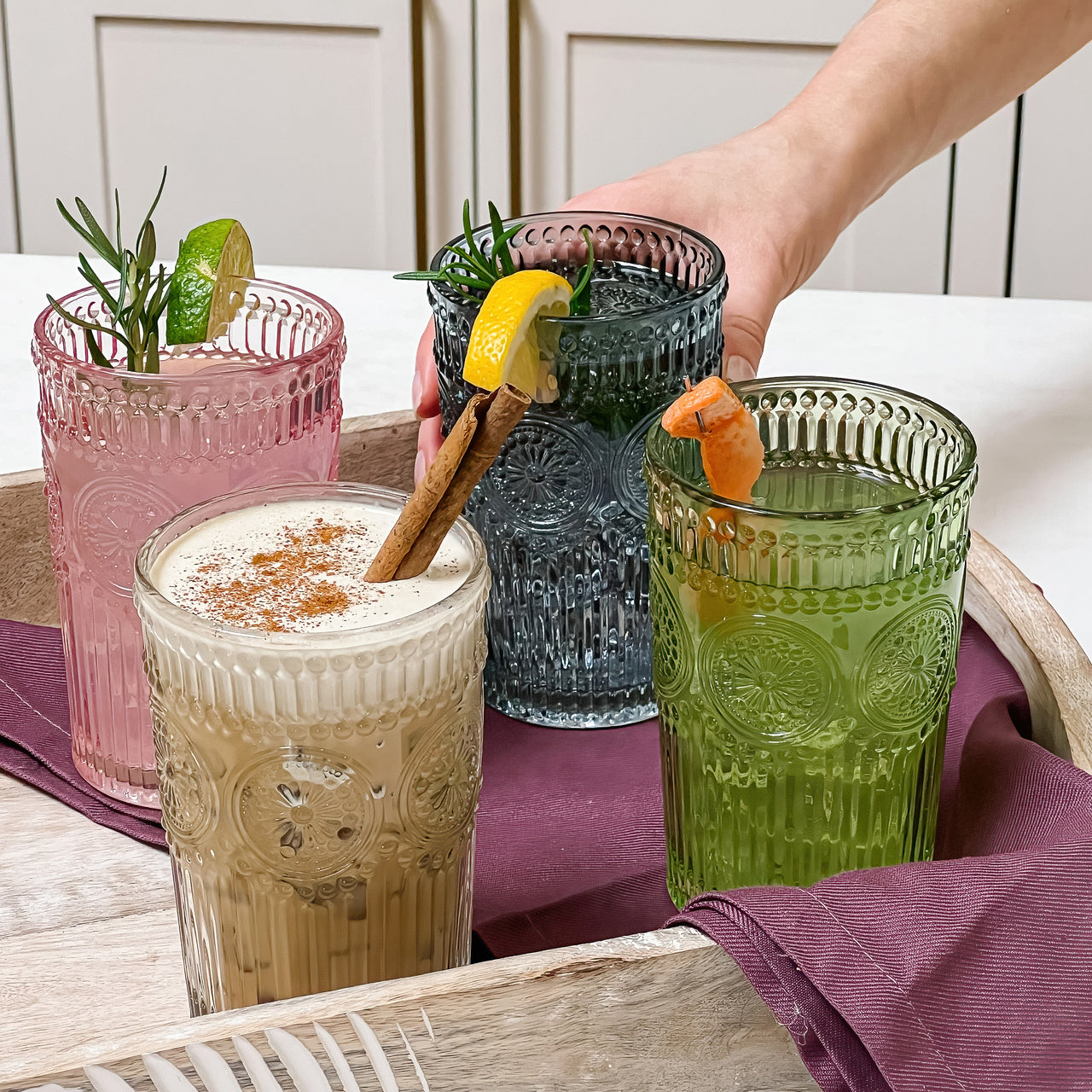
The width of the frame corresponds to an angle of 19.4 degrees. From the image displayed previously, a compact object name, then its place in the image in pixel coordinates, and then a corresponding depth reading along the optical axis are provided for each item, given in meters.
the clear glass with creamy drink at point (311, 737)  0.76
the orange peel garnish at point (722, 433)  0.80
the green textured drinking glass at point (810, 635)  0.80
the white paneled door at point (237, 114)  2.47
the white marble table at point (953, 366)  1.12
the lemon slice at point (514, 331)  0.86
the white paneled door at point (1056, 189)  2.36
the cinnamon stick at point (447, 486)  0.78
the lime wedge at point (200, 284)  0.90
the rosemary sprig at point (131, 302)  0.88
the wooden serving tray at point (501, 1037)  0.73
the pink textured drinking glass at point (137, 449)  0.87
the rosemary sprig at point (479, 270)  0.91
